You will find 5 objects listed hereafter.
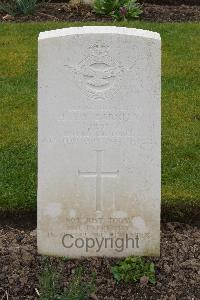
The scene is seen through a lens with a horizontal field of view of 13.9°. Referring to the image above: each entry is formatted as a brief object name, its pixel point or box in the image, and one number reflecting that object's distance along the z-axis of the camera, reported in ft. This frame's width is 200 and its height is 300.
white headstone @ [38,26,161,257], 15.46
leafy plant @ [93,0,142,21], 34.30
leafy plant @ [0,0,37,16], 34.47
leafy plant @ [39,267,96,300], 14.58
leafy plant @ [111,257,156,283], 16.06
